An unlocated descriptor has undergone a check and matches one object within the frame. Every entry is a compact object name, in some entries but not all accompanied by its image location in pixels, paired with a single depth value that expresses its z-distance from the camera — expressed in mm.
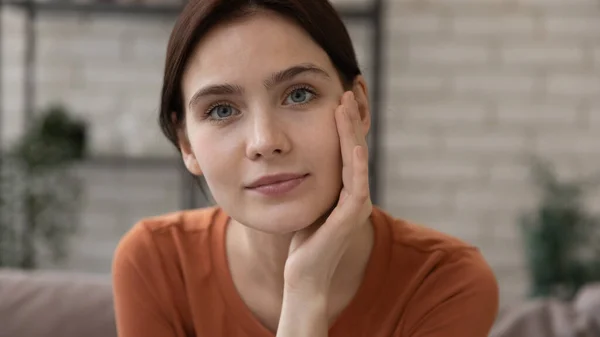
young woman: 939
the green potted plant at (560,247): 2424
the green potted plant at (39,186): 2451
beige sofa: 1346
